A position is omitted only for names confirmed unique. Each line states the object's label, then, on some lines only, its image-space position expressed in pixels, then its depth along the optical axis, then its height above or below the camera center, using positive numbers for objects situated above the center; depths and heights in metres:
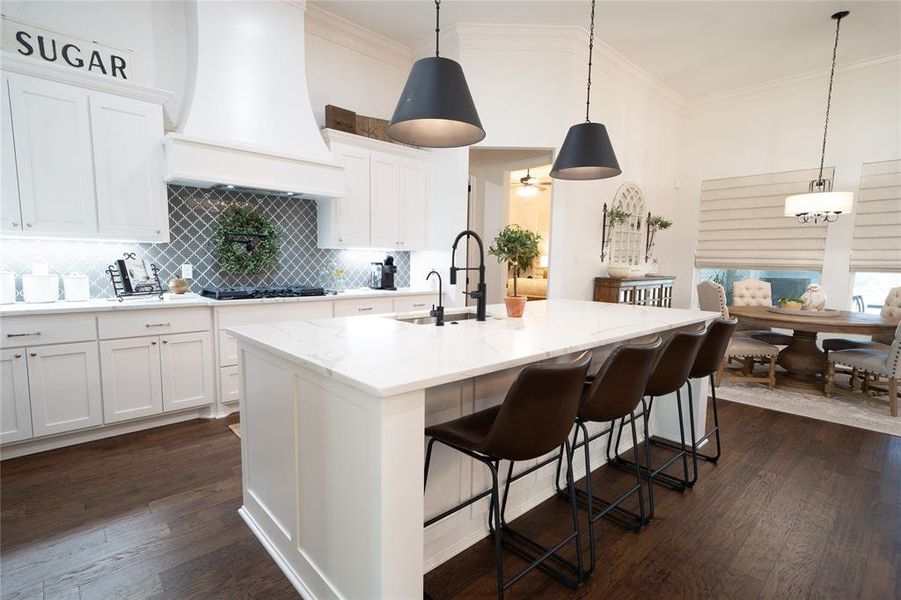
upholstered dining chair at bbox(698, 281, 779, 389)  4.39 -0.87
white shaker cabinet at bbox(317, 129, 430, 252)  4.26 +0.60
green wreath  3.71 +0.10
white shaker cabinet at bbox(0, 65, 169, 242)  2.67 +0.59
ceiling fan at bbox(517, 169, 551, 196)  8.08 +1.34
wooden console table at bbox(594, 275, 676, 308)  5.20 -0.38
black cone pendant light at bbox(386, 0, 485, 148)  1.88 +0.71
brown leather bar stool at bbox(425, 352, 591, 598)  1.42 -0.59
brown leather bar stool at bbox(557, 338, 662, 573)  1.78 -0.55
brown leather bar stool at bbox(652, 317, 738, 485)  2.54 -0.53
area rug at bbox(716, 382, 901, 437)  3.60 -1.31
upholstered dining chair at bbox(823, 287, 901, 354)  4.25 -0.82
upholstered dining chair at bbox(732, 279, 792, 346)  5.34 -0.38
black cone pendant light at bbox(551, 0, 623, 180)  2.66 +0.68
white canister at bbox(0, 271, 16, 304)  2.76 -0.26
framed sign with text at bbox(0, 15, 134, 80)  2.80 +1.37
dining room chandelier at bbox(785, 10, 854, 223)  3.94 +0.57
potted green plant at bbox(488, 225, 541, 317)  2.45 +0.04
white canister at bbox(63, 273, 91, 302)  3.00 -0.27
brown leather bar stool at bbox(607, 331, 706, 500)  2.19 -0.53
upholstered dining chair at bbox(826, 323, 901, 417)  3.63 -0.87
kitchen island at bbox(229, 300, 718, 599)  1.28 -0.64
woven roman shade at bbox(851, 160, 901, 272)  4.88 +0.53
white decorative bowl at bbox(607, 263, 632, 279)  5.26 -0.14
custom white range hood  3.24 +1.17
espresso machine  4.65 -0.22
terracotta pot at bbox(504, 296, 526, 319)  2.53 -0.28
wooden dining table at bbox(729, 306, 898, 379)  3.82 -0.57
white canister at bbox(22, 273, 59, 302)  2.83 -0.27
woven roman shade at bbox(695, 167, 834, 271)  5.51 +0.47
